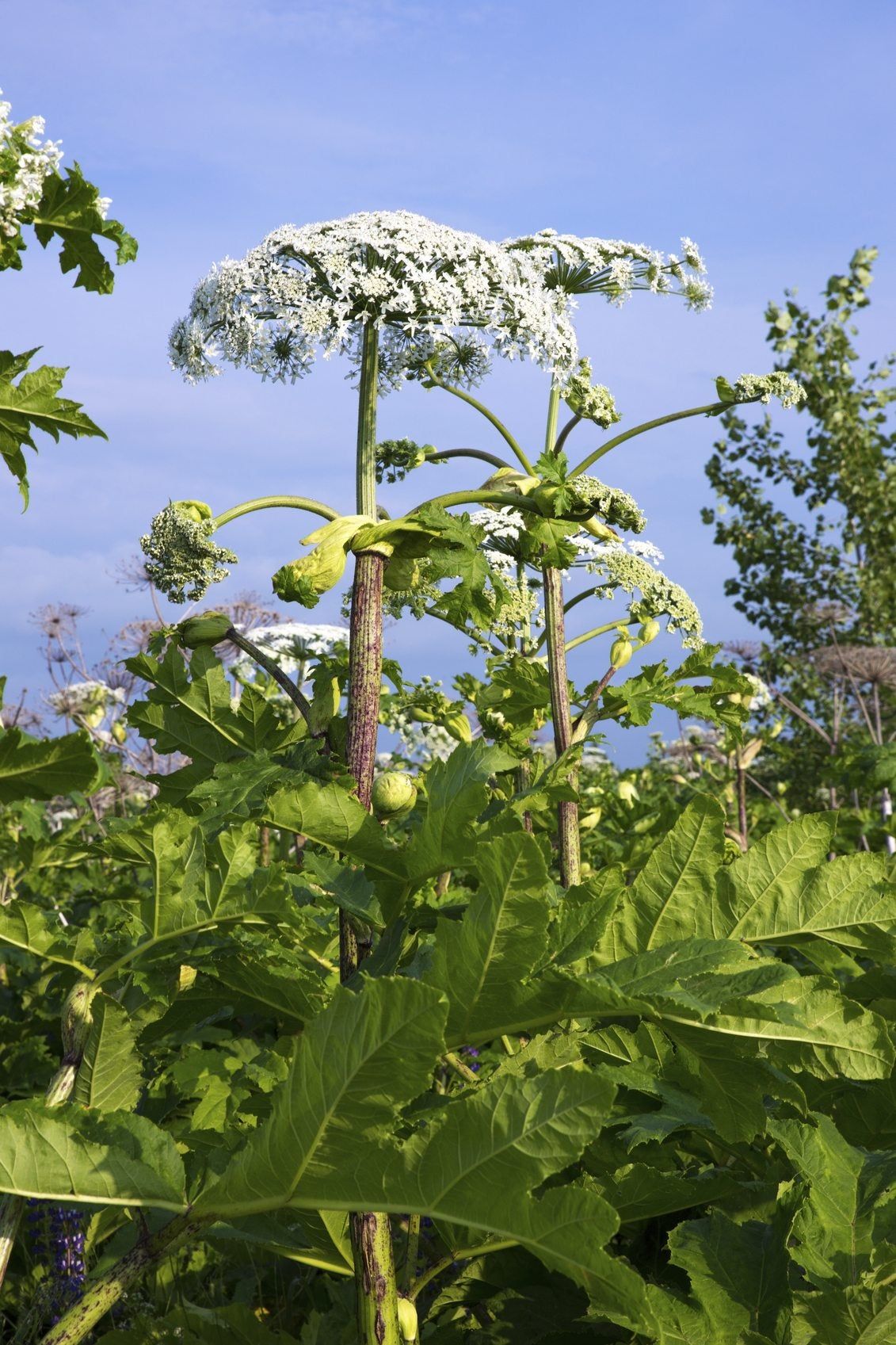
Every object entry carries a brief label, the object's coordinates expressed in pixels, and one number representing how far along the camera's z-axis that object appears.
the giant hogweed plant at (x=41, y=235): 2.15
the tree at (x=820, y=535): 13.32
